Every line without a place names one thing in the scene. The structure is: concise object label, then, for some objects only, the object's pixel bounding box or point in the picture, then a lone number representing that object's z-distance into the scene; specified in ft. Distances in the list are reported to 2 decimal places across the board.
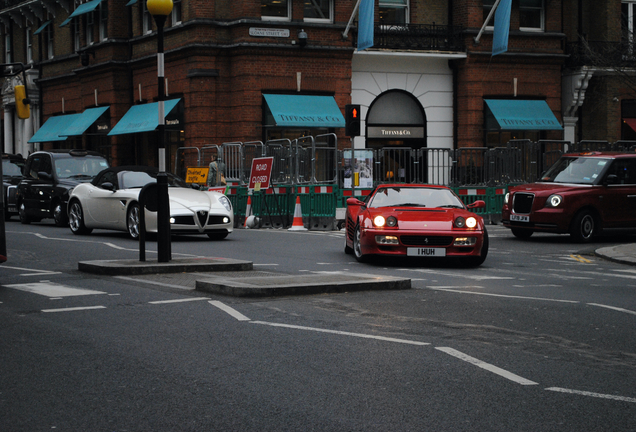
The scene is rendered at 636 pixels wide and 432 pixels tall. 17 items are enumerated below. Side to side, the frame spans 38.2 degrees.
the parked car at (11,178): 86.28
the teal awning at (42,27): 131.44
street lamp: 39.60
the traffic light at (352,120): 70.54
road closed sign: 75.00
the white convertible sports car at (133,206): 57.16
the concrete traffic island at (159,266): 38.37
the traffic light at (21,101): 41.27
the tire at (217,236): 60.74
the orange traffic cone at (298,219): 73.20
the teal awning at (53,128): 122.11
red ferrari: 43.68
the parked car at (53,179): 75.25
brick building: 95.20
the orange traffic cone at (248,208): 76.84
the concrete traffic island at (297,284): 31.94
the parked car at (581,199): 60.34
